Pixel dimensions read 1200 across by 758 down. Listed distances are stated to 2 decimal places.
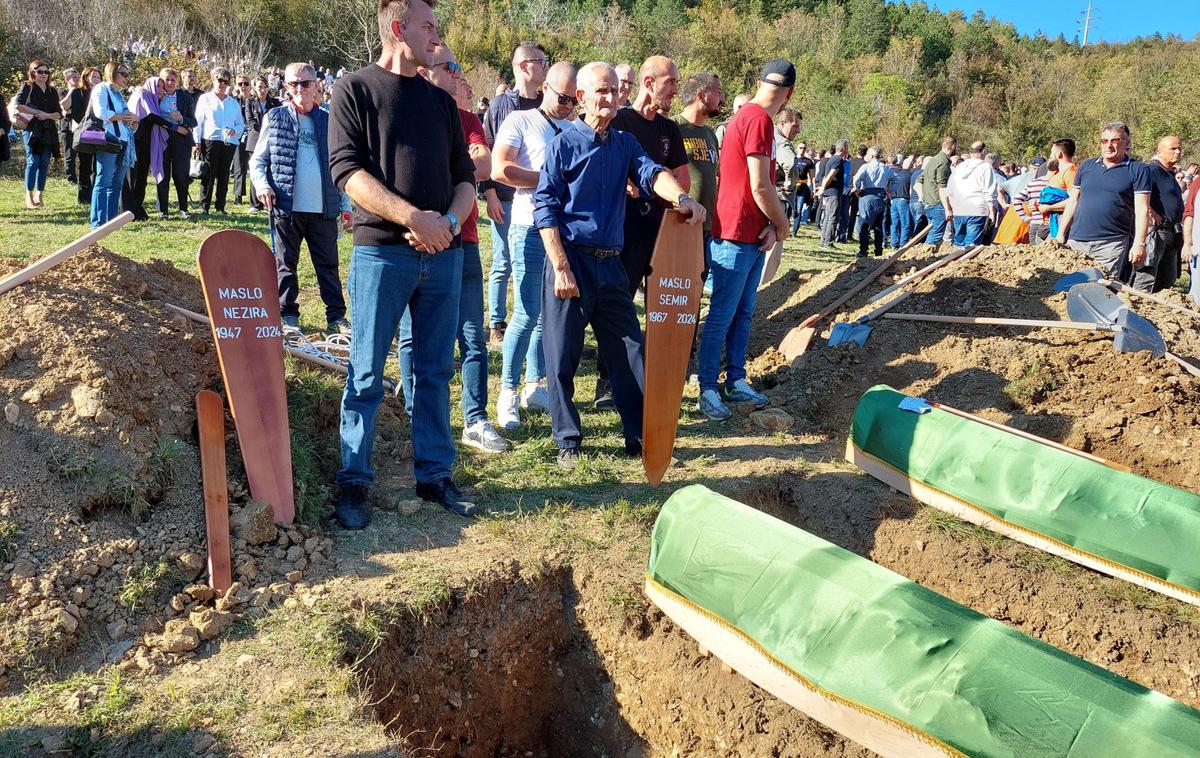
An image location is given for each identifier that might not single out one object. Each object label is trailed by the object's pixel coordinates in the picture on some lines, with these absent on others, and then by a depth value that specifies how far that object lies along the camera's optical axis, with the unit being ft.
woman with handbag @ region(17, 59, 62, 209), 35.76
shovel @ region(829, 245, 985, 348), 22.34
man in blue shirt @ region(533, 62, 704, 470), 14.05
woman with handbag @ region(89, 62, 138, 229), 28.71
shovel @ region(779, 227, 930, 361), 22.67
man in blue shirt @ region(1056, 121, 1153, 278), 24.11
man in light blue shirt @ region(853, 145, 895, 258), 45.29
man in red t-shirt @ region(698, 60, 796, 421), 17.21
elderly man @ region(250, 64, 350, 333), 19.13
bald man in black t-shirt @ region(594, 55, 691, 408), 16.20
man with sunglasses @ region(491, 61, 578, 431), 16.29
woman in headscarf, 33.76
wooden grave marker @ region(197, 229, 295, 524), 12.44
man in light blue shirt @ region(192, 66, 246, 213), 37.81
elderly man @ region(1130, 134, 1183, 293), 24.95
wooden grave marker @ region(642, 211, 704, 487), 15.10
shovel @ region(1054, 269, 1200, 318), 22.96
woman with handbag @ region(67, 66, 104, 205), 37.22
